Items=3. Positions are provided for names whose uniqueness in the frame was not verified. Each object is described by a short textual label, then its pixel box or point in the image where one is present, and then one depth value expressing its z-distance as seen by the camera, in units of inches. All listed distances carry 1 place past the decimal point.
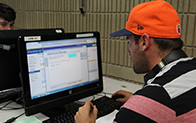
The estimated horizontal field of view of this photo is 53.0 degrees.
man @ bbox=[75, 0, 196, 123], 27.4
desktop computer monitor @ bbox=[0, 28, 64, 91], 51.8
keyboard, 42.5
